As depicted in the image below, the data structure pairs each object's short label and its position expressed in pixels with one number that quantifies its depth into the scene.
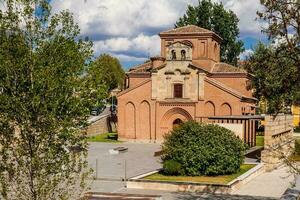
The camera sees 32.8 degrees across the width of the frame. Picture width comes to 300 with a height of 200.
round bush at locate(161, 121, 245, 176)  24.55
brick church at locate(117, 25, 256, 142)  45.31
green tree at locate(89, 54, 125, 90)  90.44
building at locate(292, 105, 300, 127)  57.38
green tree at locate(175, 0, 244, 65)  66.94
